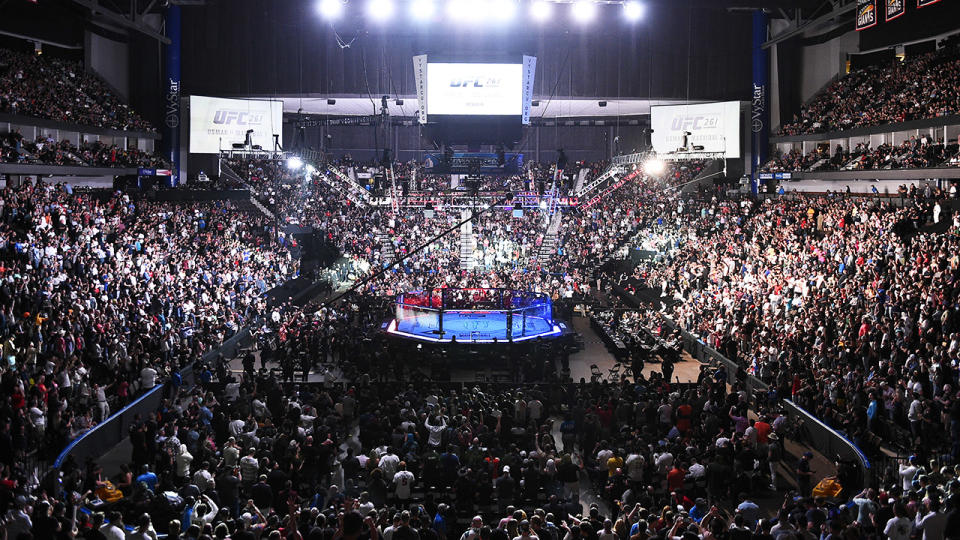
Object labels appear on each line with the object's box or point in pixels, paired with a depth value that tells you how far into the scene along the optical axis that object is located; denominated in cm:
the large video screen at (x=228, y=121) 3612
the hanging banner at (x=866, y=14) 2547
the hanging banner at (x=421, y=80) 2694
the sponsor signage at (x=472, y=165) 3091
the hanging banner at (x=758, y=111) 3603
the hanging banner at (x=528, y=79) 2706
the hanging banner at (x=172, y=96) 3538
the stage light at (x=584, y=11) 3431
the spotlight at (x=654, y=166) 3572
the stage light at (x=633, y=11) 3100
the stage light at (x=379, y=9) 3031
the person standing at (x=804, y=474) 1177
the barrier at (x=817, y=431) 1214
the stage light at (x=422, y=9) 3014
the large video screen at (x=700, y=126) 3619
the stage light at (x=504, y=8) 2839
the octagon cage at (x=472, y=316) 2172
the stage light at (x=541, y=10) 3281
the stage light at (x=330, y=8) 3024
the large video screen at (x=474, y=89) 2739
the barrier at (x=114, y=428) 1314
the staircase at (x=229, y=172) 3850
